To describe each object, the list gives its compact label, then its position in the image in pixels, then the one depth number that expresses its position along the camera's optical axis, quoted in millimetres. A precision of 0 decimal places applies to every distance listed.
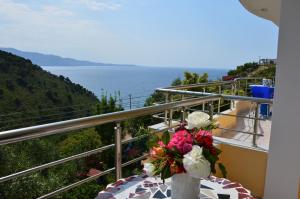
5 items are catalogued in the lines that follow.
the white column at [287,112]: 1744
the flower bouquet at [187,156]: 993
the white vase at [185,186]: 1119
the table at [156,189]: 1426
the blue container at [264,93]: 5389
